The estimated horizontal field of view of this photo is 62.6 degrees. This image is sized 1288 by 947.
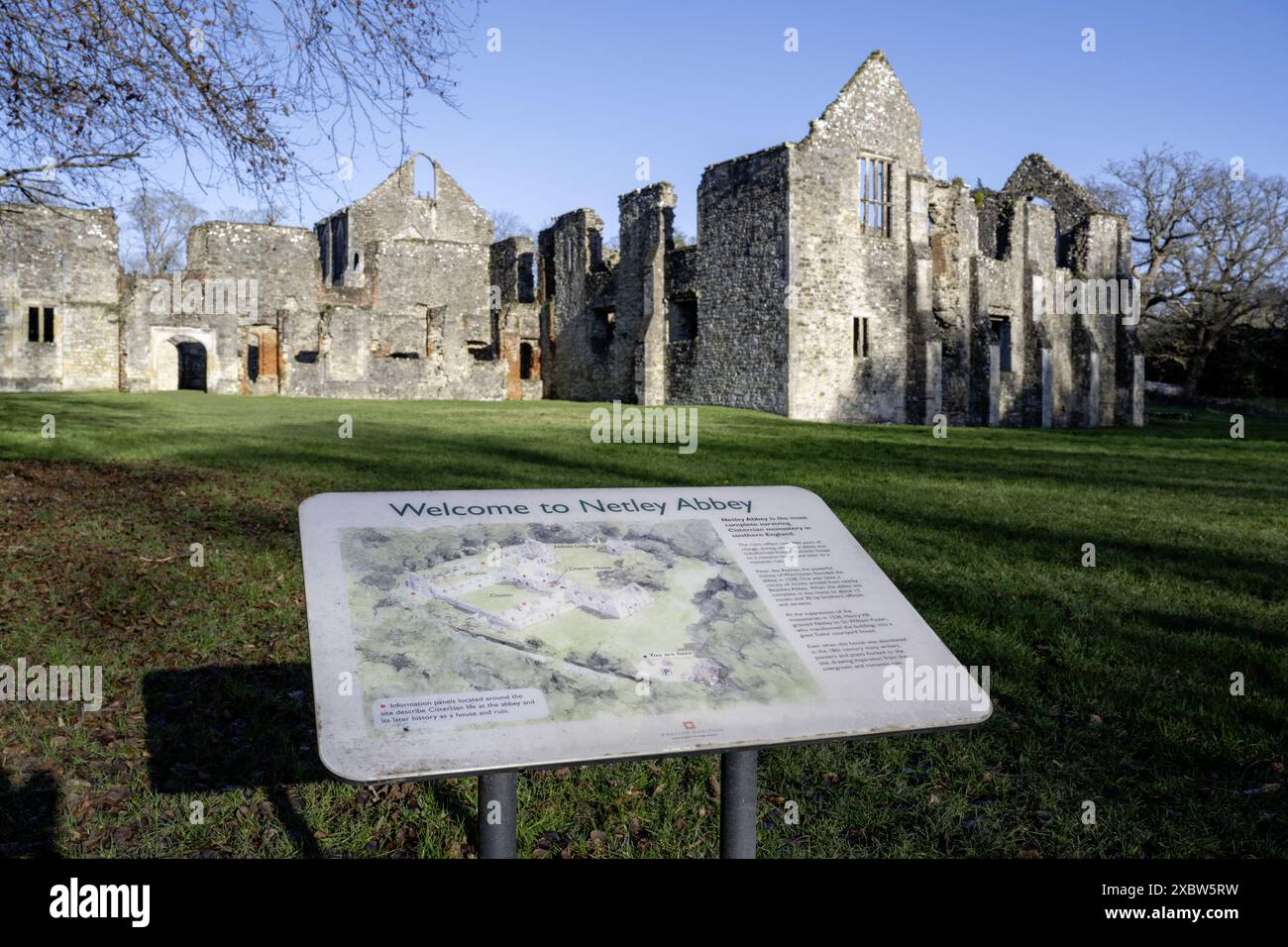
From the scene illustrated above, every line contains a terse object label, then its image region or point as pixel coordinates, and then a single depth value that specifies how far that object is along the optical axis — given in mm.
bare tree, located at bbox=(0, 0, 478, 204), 7539
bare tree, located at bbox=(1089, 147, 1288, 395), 47781
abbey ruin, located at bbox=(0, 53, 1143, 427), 29406
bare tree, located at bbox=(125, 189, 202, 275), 63938
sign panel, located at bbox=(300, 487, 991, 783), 2902
